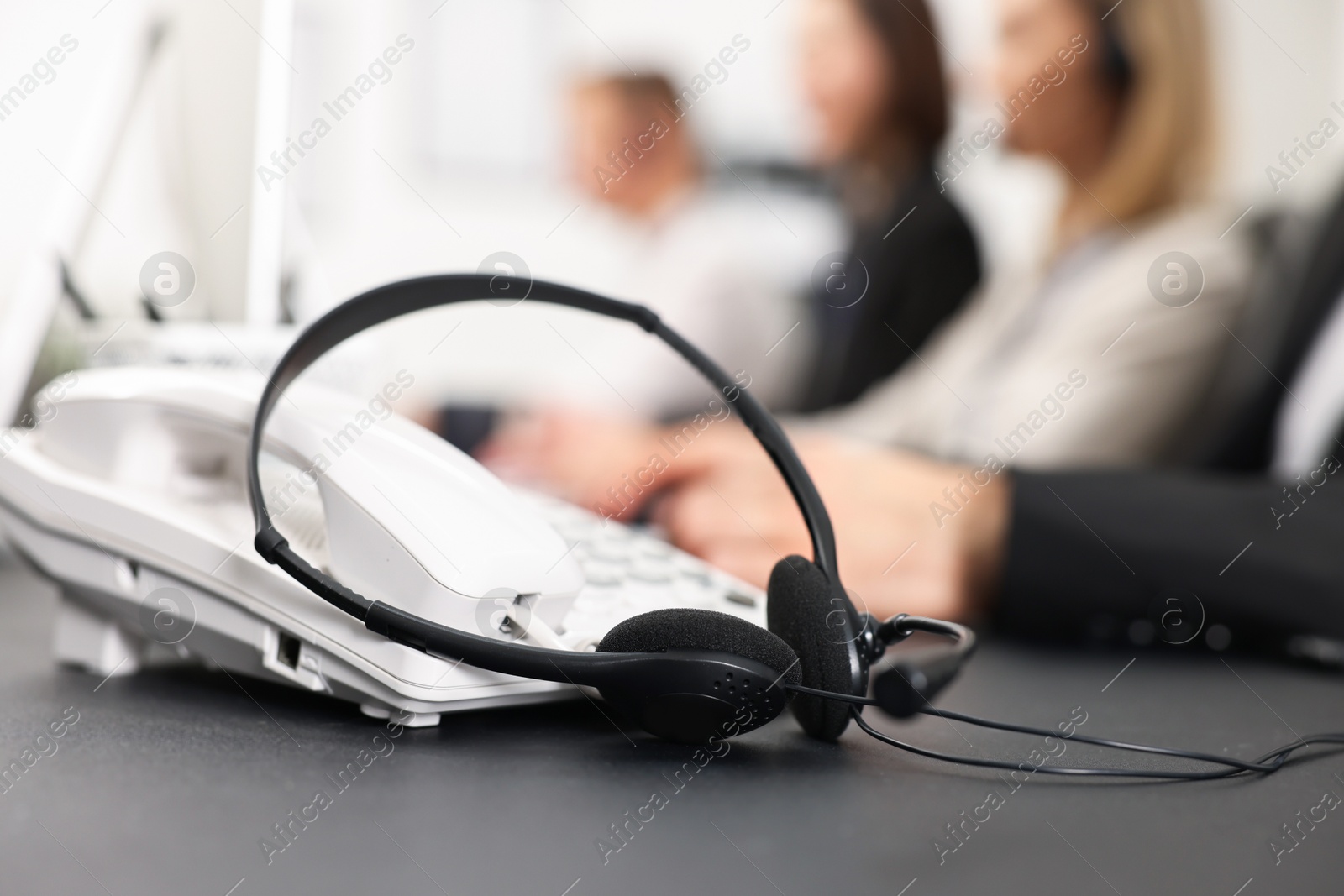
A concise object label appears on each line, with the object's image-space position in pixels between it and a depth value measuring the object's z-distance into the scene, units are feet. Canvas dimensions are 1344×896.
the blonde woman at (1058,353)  3.97
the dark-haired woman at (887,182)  8.03
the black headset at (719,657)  2.82
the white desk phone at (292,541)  2.87
